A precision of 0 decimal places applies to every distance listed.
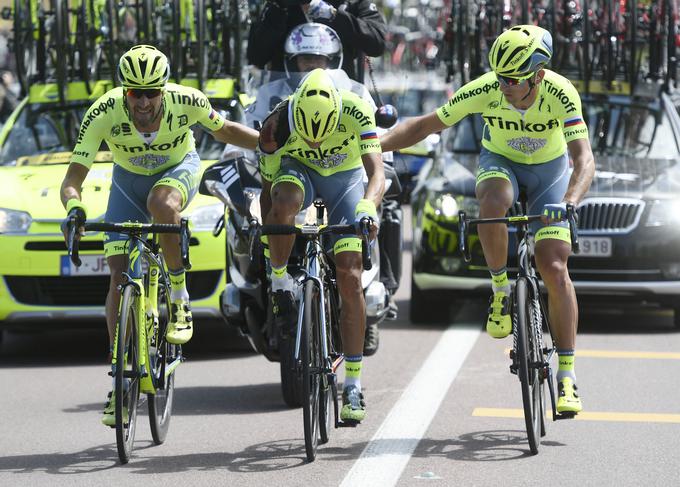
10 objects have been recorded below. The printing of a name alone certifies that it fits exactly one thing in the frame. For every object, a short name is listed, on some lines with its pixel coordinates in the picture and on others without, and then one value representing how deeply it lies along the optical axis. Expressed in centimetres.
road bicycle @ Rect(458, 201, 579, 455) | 1529
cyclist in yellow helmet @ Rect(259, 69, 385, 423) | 1578
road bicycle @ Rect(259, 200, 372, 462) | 1507
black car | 2427
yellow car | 2148
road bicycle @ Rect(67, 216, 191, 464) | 1499
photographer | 2166
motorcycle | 1819
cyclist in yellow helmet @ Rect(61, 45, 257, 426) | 1590
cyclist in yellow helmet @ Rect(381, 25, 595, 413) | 1584
